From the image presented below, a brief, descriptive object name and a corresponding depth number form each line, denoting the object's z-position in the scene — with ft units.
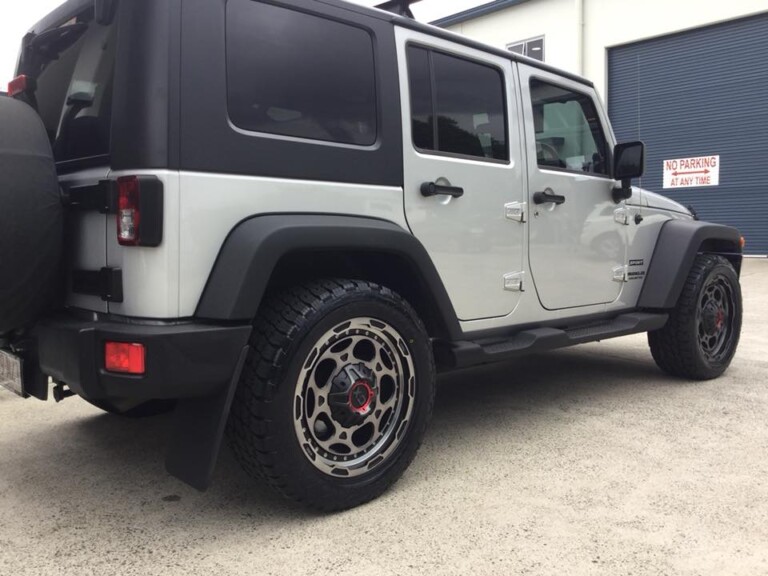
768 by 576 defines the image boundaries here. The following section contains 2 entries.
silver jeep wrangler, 7.00
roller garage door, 41.42
